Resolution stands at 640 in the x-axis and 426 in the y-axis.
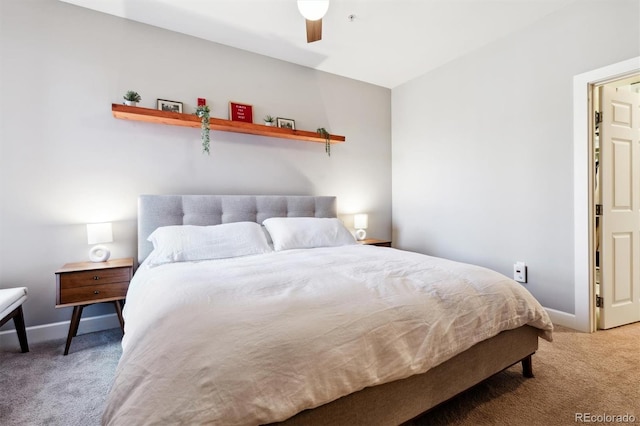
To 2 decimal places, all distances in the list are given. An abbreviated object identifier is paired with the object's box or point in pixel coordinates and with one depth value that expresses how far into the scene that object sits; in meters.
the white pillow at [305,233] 2.81
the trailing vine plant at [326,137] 3.62
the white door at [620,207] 2.56
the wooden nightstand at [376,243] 3.70
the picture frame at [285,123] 3.50
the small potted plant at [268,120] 3.33
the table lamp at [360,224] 3.85
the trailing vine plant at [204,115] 2.88
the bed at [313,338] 0.92
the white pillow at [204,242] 2.31
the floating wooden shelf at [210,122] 2.61
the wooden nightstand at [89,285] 2.20
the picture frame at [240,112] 3.22
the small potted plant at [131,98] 2.64
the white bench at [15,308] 1.95
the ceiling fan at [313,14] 2.00
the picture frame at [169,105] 2.88
